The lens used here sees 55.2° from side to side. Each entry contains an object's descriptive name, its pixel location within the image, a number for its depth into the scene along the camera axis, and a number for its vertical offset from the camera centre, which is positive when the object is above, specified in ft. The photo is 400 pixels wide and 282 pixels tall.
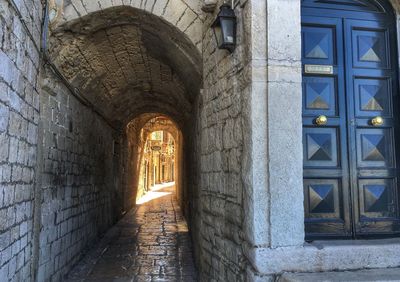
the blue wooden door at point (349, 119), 10.77 +1.50
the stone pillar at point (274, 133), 9.30 +0.98
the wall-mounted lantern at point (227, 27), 10.90 +4.15
